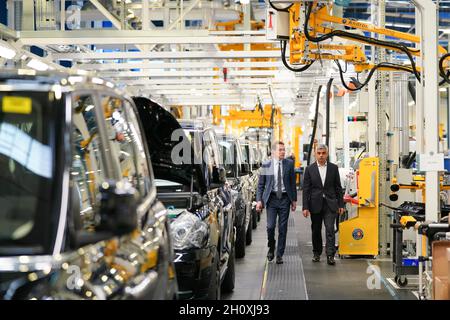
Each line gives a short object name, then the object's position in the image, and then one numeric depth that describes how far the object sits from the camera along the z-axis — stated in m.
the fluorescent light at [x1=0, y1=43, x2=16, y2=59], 8.84
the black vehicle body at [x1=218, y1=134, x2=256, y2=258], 12.09
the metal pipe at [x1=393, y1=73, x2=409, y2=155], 12.09
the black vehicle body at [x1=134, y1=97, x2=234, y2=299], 6.43
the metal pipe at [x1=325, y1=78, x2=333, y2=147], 13.38
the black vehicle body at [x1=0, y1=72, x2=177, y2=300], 3.06
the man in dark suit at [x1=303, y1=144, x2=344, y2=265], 11.48
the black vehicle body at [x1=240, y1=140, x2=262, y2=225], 17.08
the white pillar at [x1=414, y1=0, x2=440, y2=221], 7.52
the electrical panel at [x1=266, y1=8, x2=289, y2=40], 9.23
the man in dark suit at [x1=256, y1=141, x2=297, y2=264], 11.30
